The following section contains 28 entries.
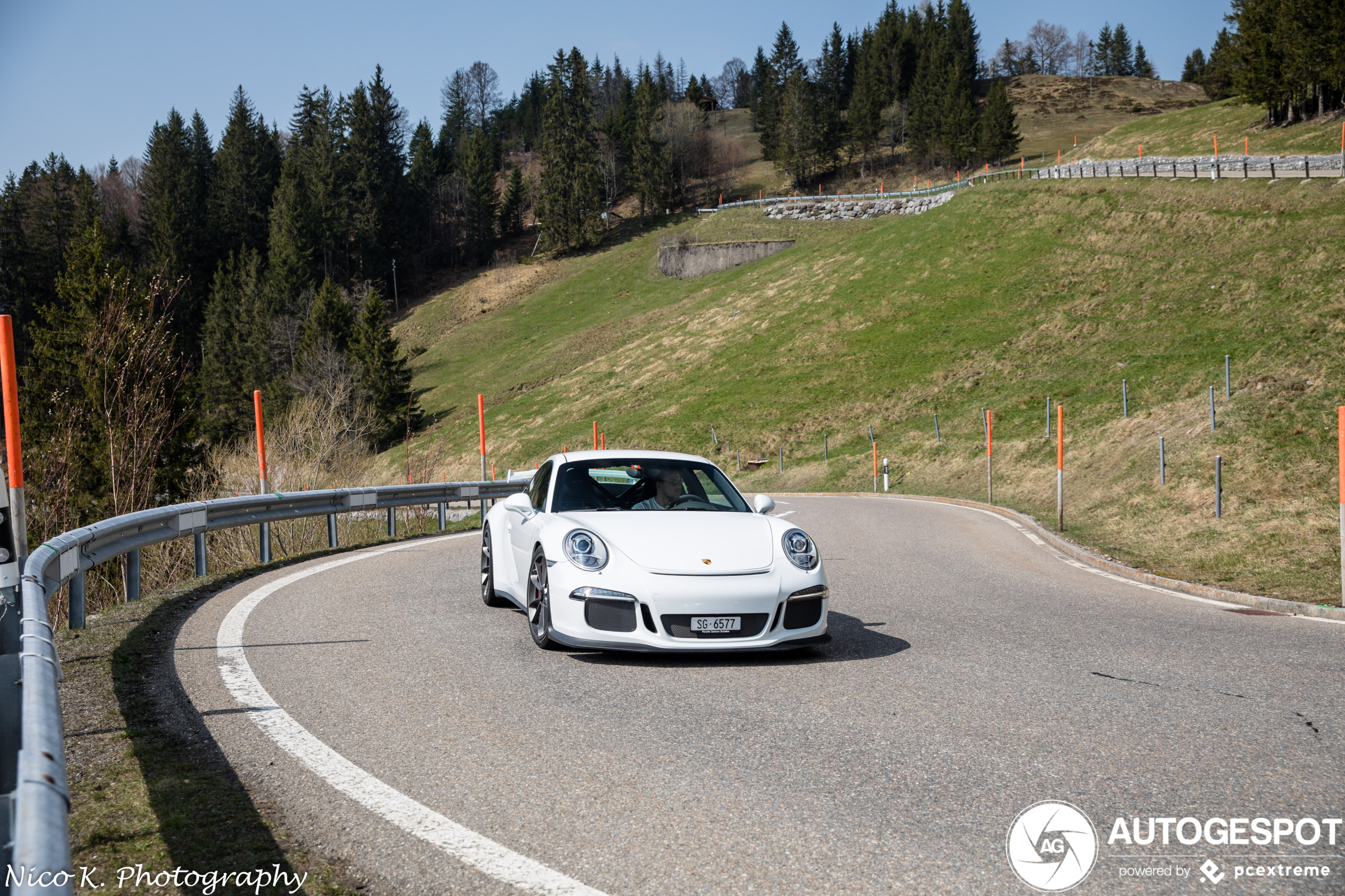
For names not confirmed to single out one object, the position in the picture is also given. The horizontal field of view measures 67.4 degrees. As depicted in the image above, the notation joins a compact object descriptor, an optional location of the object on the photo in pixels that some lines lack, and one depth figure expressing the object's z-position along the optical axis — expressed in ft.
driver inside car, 26.30
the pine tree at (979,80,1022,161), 326.85
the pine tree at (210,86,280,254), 316.40
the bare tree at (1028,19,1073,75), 545.44
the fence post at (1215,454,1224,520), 50.65
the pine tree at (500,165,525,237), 357.20
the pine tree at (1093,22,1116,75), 536.83
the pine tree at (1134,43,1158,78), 532.73
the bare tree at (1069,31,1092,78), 541.34
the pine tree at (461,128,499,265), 346.13
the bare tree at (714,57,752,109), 599.16
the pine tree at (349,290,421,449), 195.00
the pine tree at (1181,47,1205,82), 466.29
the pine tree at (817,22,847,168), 391.65
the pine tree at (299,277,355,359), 213.66
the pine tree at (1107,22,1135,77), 534.78
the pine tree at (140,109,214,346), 294.46
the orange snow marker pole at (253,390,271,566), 43.01
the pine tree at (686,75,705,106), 465.88
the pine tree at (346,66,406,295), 321.52
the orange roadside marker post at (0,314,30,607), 19.11
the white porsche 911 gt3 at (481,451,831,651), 21.02
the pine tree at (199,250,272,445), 219.82
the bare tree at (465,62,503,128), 530.68
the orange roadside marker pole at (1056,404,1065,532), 53.83
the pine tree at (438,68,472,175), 482.28
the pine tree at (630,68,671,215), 338.75
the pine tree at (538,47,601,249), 321.11
